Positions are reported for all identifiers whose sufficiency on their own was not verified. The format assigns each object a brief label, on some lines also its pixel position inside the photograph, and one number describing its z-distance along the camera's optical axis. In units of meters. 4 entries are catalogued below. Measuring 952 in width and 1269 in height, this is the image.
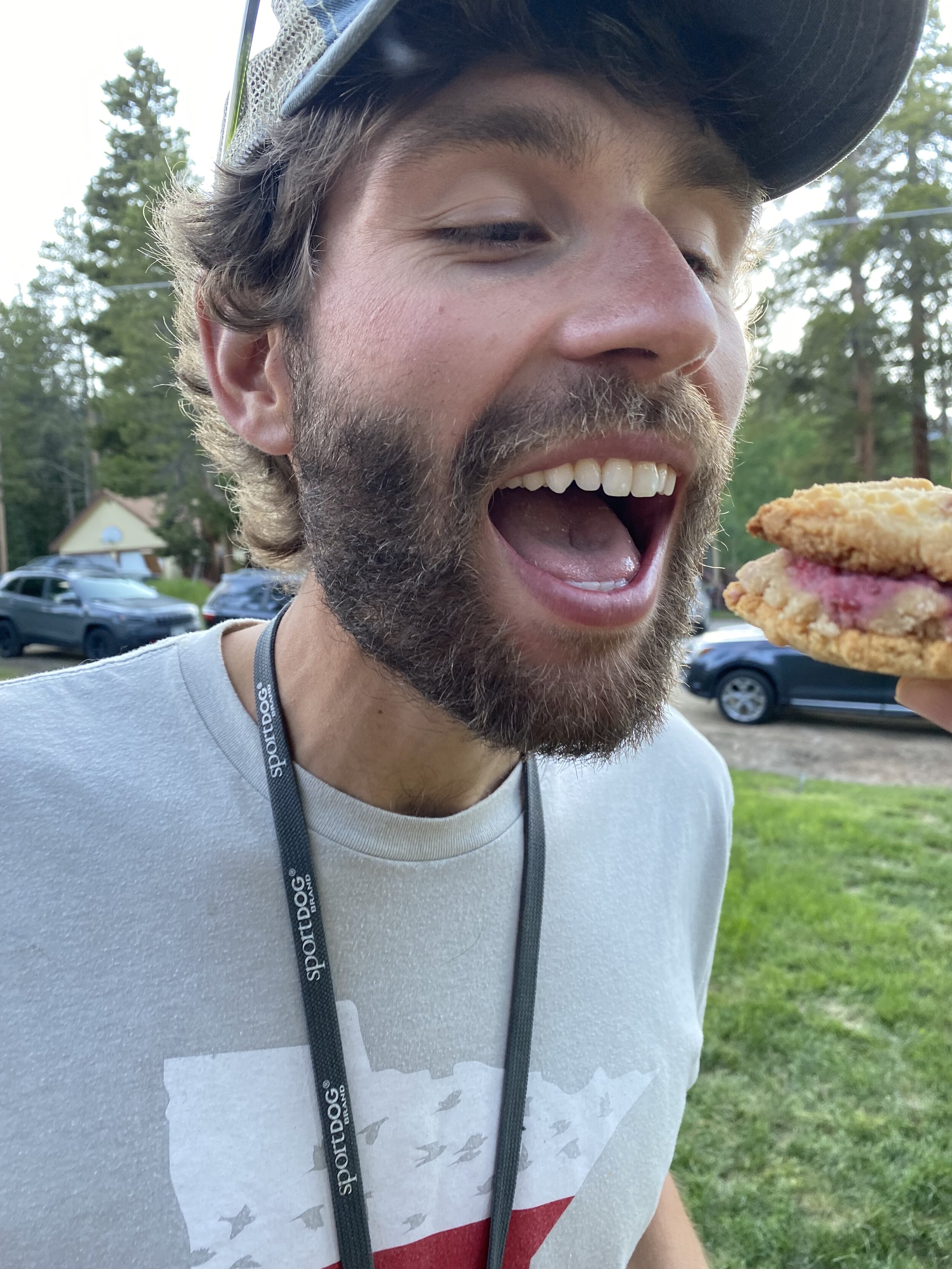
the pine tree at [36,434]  33.56
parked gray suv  16.14
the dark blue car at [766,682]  10.51
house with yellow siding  42.19
